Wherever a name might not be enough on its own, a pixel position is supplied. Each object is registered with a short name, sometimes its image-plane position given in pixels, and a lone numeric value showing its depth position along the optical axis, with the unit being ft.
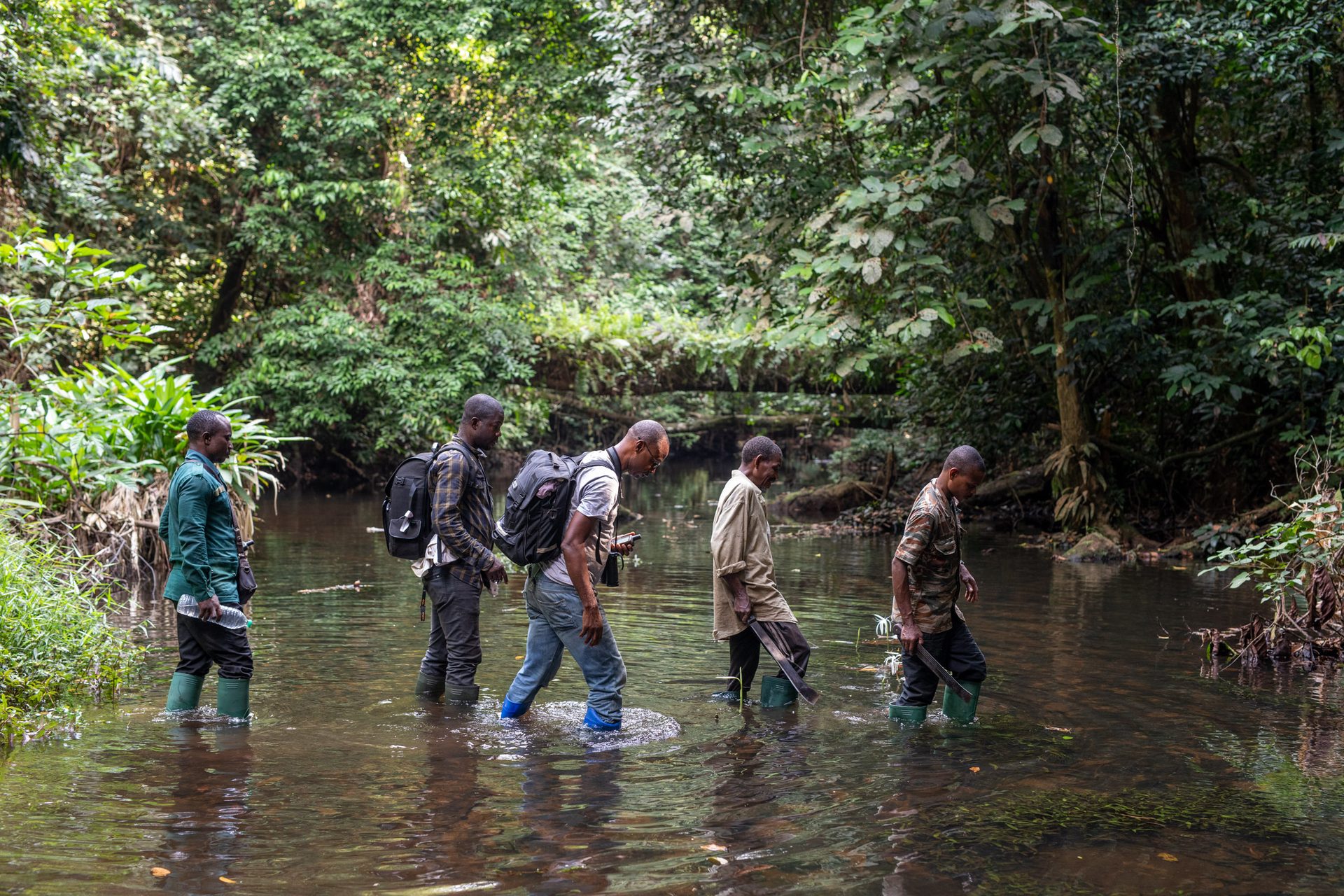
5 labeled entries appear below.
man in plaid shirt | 23.11
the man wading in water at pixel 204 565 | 21.15
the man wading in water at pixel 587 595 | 20.76
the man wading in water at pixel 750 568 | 24.14
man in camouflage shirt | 22.27
